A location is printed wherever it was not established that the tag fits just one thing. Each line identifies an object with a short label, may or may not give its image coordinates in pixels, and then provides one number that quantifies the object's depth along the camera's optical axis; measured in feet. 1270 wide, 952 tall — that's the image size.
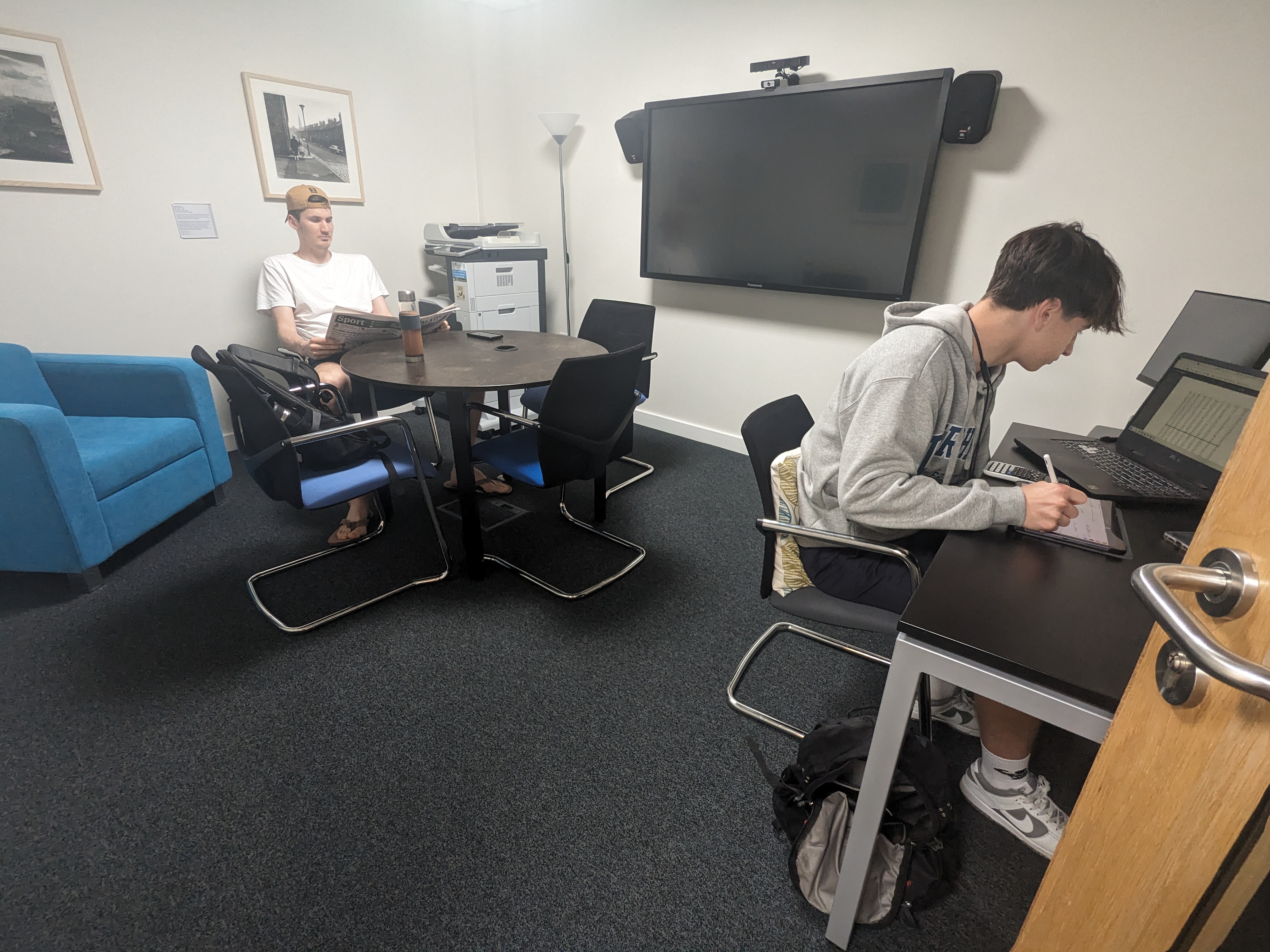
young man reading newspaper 9.04
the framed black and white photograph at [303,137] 9.90
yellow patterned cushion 4.60
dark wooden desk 2.55
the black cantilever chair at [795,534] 4.29
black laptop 4.34
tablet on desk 3.51
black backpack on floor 3.82
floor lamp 10.93
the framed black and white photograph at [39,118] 7.70
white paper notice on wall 9.37
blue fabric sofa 6.19
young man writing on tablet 3.76
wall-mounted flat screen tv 8.15
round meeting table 6.37
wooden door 1.40
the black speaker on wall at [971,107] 7.32
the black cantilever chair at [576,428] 6.19
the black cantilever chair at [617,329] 9.25
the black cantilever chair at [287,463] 5.59
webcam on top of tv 8.66
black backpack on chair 5.72
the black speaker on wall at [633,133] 10.48
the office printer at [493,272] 11.65
